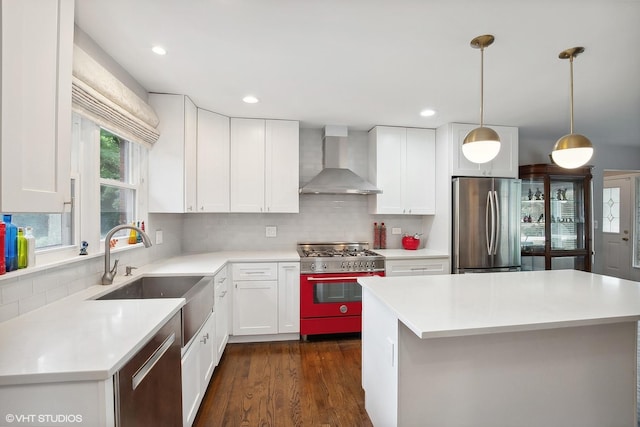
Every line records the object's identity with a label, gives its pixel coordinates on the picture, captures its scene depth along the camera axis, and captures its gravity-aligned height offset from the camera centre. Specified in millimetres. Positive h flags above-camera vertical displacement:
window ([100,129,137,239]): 2100 +284
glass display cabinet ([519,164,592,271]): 3627 +15
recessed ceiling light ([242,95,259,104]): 2664 +1122
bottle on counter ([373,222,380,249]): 3764 -221
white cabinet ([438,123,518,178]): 3350 +730
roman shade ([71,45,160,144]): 1576 +756
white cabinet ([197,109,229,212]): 2914 +594
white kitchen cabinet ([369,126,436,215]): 3516 +606
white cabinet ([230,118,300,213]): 3240 +609
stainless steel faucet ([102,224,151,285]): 1815 -243
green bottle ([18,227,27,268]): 1332 -143
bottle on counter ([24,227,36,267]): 1364 -130
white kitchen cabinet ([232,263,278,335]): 2951 -813
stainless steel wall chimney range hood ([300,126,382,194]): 3252 +530
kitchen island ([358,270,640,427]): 1340 -699
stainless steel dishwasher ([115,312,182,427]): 981 -646
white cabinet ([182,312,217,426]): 1645 -967
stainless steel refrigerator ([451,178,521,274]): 3252 -67
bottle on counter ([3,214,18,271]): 1264 -119
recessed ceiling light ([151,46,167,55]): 1855 +1096
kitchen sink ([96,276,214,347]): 1677 -514
